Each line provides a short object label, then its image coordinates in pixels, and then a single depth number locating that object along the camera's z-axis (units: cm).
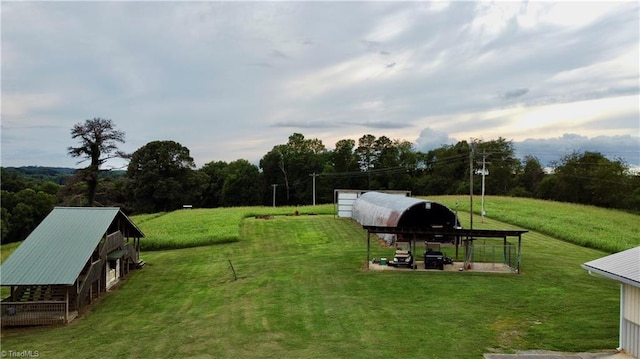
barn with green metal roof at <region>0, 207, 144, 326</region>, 1670
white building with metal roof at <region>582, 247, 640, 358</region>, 1066
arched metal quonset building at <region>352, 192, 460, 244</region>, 2839
